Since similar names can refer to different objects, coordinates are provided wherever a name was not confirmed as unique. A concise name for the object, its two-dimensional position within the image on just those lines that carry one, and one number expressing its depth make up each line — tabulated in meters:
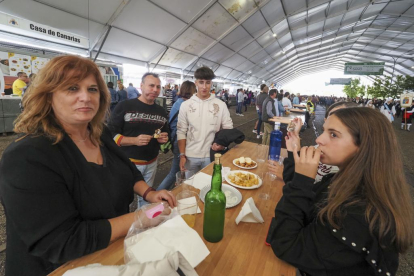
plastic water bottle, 1.85
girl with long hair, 0.70
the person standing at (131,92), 8.30
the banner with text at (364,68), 14.02
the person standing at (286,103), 8.02
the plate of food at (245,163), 1.97
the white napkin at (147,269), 0.52
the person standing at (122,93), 7.89
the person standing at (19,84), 5.89
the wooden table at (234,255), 0.82
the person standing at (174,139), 2.65
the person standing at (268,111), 5.61
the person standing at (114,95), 7.14
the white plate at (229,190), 1.30
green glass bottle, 0.95
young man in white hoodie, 2.32
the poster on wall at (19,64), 6.30
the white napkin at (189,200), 1.05
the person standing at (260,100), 6.73
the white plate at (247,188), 1.50
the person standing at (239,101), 13.28
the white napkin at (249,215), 1.10
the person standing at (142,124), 2.15
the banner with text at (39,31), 5.26
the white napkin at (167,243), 0.69
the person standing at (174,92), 10.71
